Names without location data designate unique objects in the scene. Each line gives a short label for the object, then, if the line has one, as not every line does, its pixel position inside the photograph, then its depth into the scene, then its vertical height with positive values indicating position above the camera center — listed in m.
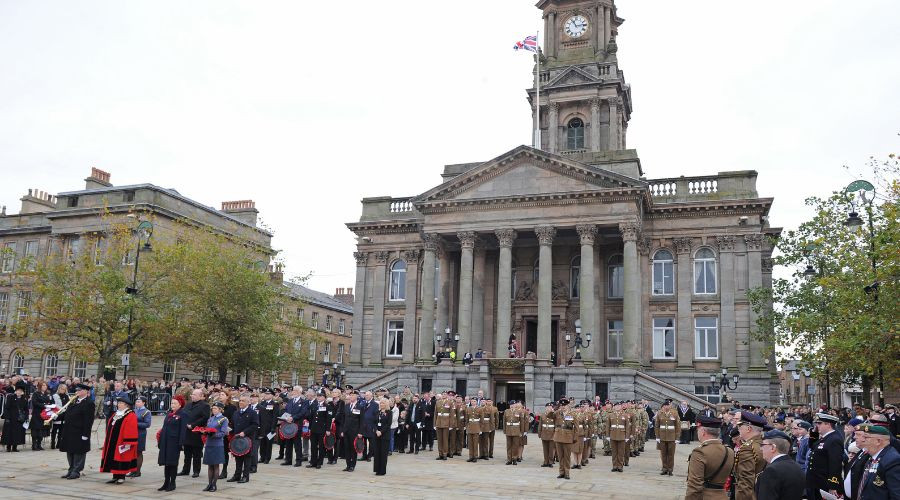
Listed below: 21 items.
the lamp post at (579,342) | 41.59 +2.13
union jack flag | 50.88 +22.25
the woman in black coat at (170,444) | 15.60 -1.59
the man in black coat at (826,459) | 12.08 -1.13
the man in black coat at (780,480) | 8.15 -0.99
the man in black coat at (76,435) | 16.80 -1.60
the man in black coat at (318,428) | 20.78 -1.56
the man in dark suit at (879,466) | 8.18 -0.82
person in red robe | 16.03 -1.66
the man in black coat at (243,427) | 17.20 -1.32
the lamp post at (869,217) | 23.39 +5.59
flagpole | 50.08 +16.43
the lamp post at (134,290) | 35.44 +3.62
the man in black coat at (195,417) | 16.35 -1.07
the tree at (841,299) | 23.38 +3.46
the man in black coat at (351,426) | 19.94 -1.41
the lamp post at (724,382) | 40.72 +0.16
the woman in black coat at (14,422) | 22.12 -1.77
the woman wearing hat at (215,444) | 15.66 -1.58
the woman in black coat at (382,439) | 19.03 -1.64
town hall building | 43.09 +6.10
